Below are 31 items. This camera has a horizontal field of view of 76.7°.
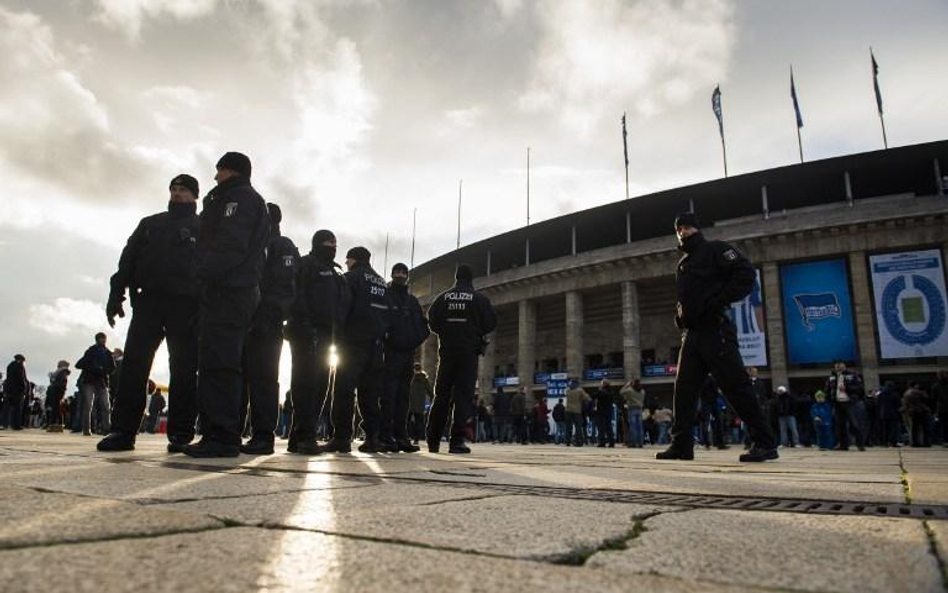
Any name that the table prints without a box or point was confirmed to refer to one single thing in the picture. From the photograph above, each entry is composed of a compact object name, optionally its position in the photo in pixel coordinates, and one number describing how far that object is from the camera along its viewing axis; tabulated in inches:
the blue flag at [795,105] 1273.1
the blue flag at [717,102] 1348.4
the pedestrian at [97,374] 440.8
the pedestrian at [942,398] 546.6
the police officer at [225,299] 141.4
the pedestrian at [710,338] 185.2
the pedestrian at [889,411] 583.2
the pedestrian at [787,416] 582.9
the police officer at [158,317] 171.2
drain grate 63.4
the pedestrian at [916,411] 562.6
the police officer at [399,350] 234.2
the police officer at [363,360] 203.8
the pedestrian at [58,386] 588.7
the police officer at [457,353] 245.4
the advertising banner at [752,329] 1028.5
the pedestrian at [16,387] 548.7
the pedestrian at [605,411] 612.1
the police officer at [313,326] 193.3
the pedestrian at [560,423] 759.6
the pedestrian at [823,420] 541.3
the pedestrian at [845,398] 461.7
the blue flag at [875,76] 1226.0
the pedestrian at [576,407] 660.1
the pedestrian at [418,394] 542.6
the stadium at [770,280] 966.4
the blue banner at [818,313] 997.8
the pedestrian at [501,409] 808.3
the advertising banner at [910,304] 927.0
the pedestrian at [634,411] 592.1
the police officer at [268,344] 174.4
